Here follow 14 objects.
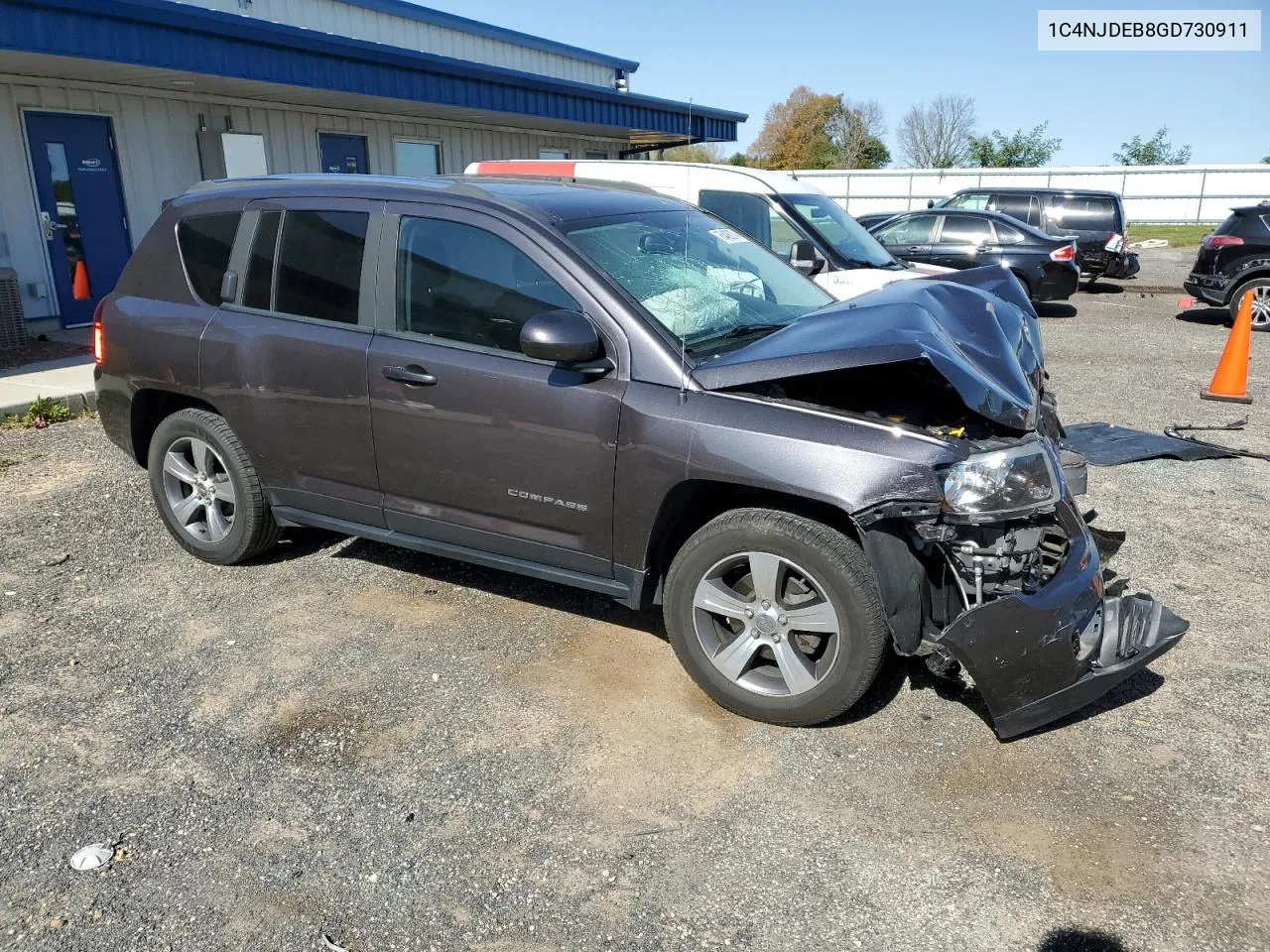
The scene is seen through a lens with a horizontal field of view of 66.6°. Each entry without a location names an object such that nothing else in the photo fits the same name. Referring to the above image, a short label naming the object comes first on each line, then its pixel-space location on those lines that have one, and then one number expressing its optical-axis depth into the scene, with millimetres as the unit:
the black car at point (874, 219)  15953
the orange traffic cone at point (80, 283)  11477
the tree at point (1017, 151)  52031
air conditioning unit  10109
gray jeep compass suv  3242
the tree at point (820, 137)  60031
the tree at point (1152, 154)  53531
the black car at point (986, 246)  14453
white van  8797
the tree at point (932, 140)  60406
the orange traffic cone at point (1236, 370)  8727
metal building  10060
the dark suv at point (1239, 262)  12703
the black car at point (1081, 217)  17219
